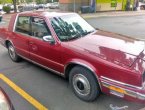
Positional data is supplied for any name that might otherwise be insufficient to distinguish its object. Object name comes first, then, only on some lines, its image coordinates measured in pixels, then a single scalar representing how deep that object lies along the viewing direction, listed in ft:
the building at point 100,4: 57.78
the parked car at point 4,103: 4.70
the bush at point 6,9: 58.72
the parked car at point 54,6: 87.95
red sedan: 6.56
